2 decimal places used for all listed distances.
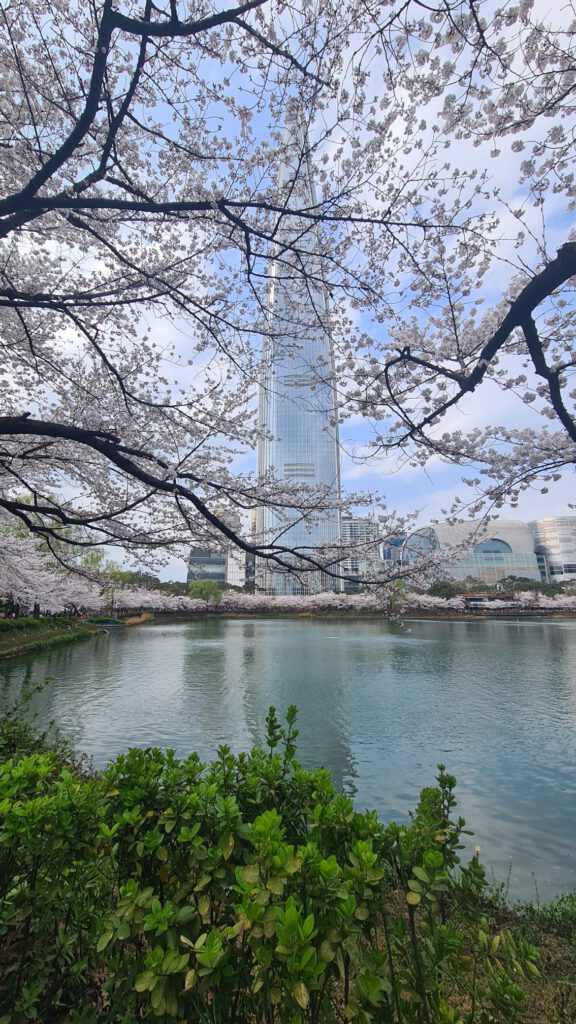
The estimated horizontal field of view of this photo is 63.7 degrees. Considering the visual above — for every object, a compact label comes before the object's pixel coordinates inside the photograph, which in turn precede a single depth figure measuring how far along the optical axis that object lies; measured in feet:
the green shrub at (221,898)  4.17
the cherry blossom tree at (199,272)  11.53
